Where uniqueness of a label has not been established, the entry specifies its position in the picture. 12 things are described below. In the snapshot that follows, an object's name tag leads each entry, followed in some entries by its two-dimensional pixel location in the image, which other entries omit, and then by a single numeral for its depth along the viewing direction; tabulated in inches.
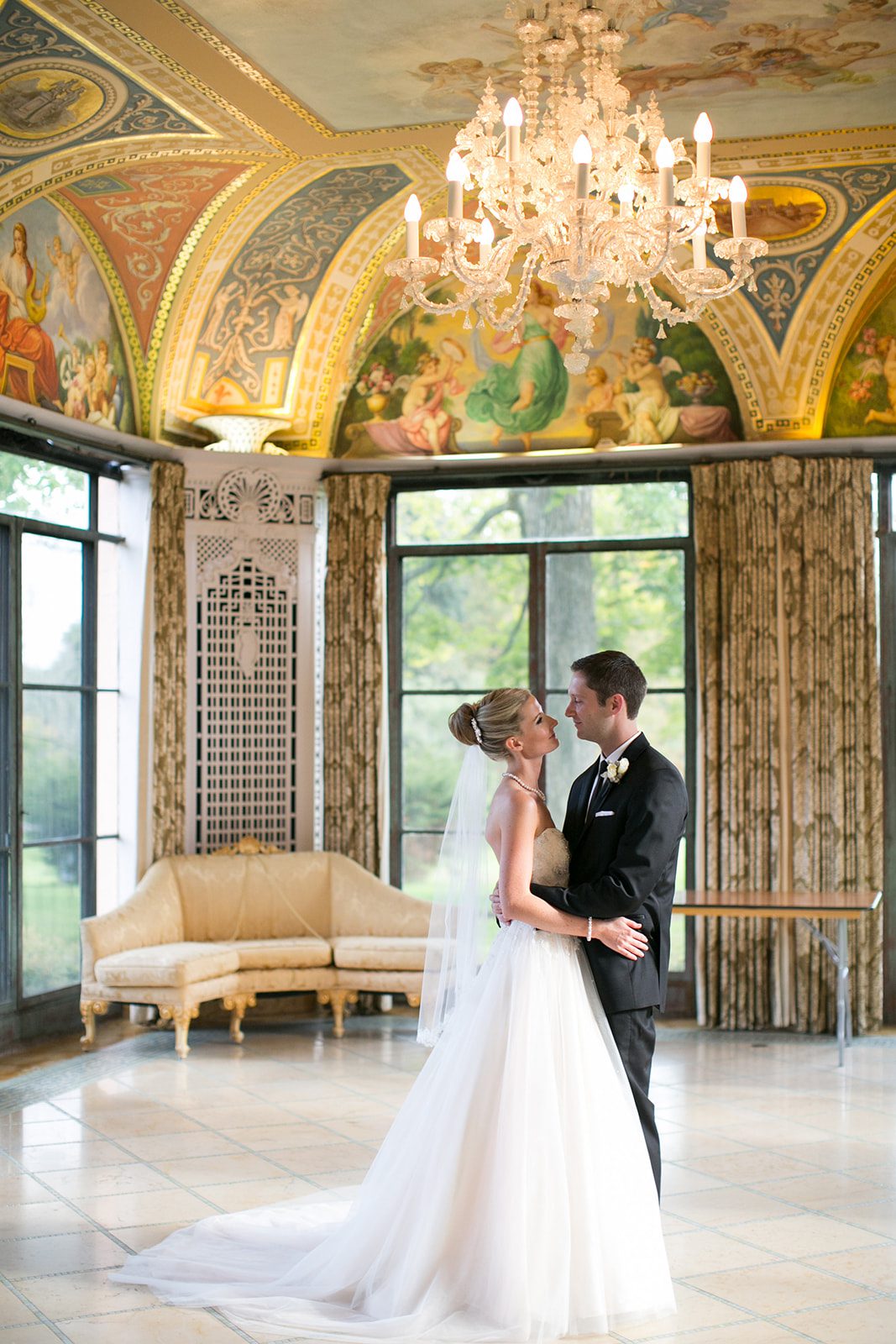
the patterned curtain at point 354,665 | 386.3
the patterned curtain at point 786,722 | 361.1
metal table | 322.0
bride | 165.9
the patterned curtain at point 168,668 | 371.6
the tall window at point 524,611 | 386.3
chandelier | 206.5
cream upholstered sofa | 328.2
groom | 176.2
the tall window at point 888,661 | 366.6
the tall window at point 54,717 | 335.6
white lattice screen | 378.6
